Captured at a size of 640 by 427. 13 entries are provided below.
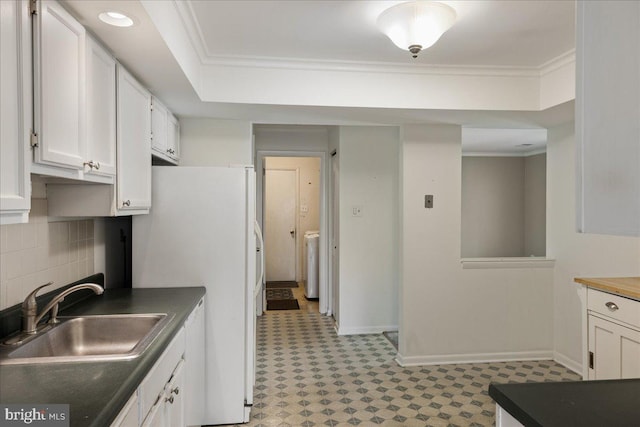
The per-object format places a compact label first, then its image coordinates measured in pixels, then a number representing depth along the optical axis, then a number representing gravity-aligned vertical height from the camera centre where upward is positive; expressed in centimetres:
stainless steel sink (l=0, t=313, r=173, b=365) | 152 -53
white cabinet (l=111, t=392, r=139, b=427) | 111 -59
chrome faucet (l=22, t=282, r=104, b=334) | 155 -38
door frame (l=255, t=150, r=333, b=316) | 497 +3
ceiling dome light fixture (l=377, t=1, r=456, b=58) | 195 +95
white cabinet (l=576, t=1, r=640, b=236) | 64 +16
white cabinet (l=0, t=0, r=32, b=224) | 106 +29
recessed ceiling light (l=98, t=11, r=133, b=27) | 151 +75
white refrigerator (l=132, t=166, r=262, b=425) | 253 -27
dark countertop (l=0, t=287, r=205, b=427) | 101 -49
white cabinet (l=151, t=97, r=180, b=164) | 254 +55
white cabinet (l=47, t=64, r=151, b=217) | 187 +16
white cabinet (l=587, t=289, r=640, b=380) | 210 -68
